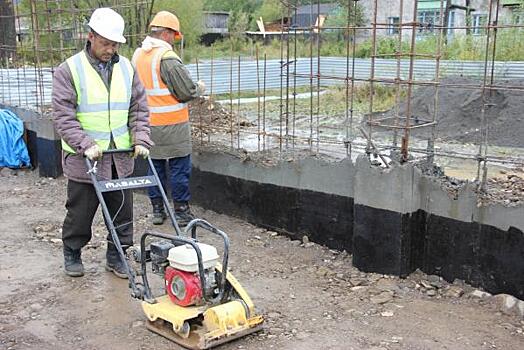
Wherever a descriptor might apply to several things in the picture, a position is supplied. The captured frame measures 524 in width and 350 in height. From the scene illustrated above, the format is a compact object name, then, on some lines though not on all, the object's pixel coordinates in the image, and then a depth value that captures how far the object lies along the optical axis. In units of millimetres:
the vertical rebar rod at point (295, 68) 5549
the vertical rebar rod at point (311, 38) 5293
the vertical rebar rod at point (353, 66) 5168
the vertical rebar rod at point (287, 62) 5586
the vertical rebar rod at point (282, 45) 5707
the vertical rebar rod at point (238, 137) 6476
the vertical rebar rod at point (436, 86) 4485
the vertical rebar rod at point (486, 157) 4276
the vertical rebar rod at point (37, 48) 8328
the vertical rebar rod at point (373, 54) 4691
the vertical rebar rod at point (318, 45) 5277
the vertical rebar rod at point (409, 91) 4461
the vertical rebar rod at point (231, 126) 6655
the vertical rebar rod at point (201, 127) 6852
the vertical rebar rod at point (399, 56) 4480
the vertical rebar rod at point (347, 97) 5227
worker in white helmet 4289
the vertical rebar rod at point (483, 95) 4257
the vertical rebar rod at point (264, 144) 6234
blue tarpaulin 8680
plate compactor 3645
